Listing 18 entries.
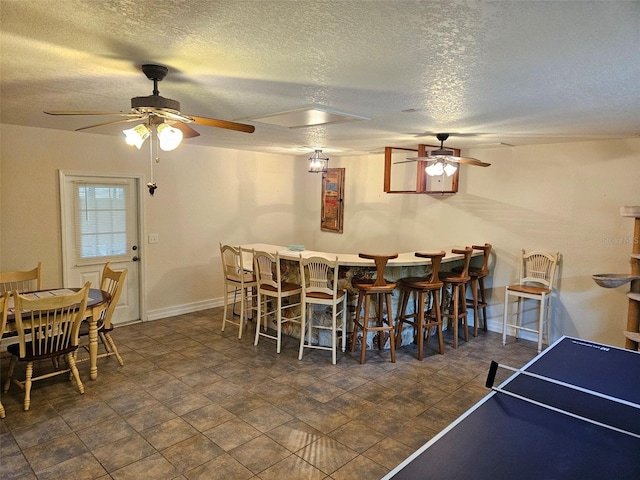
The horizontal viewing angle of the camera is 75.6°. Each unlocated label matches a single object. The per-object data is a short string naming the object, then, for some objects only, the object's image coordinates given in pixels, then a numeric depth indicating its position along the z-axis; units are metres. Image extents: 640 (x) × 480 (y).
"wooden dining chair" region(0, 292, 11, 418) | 2.96
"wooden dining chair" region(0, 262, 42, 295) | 4.00
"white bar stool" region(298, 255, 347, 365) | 4.05
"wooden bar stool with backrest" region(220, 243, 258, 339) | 4.78
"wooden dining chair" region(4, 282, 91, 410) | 3.02
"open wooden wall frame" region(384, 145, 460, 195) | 5.22
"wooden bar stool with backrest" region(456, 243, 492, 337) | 5.02
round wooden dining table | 3.56
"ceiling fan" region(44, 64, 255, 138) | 2.14
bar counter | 4.24
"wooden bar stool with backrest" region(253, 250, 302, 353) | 4.37
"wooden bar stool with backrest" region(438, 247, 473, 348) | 4.55
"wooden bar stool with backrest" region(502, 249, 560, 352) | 4.64
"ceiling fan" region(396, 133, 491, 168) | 4.13
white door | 4.73
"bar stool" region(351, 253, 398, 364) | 4.02
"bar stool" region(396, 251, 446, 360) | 4.21
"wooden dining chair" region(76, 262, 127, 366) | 3.80
